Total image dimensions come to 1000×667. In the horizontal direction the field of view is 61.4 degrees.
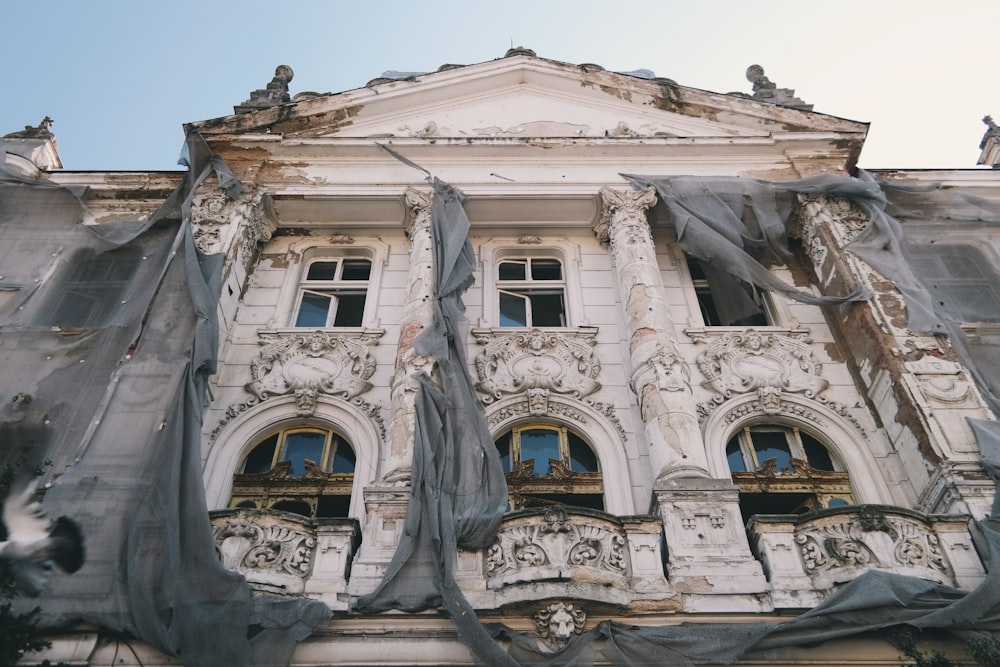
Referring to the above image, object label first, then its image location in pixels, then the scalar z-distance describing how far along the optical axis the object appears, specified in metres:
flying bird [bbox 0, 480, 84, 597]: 7.33
